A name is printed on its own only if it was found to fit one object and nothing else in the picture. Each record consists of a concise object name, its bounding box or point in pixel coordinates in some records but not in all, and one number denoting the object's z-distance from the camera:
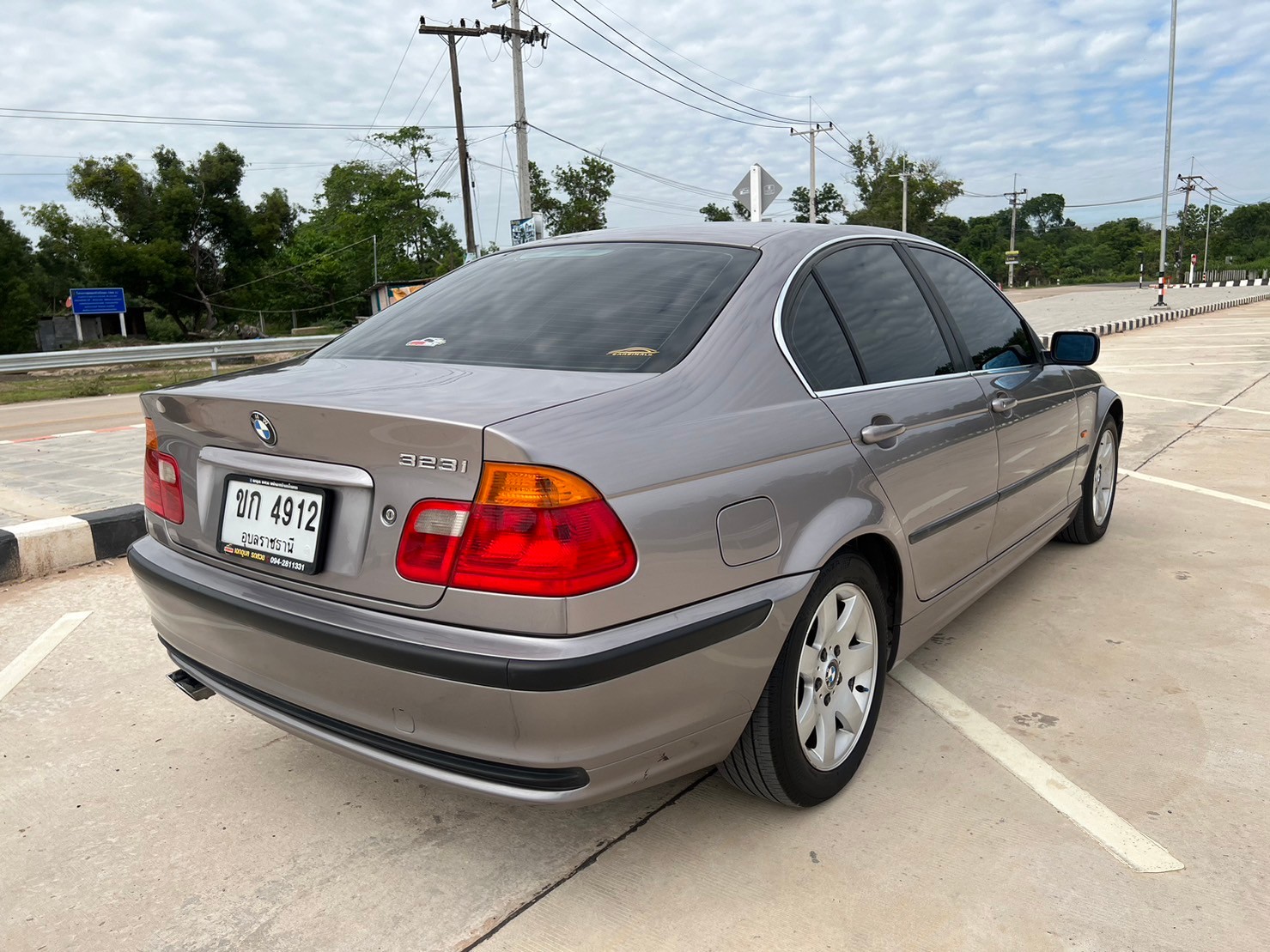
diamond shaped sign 13.30
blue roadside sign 34.34
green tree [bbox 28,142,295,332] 39.19
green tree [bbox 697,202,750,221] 77.56
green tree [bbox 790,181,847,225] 83.06
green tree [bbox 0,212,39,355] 37.50
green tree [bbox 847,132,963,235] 68.38
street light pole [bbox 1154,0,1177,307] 32.75
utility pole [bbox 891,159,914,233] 61.87
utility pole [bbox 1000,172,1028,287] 86.62
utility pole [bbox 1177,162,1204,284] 93.12
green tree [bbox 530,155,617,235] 56.88
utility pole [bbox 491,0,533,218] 22.36
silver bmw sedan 1.85
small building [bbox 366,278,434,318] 30.92
